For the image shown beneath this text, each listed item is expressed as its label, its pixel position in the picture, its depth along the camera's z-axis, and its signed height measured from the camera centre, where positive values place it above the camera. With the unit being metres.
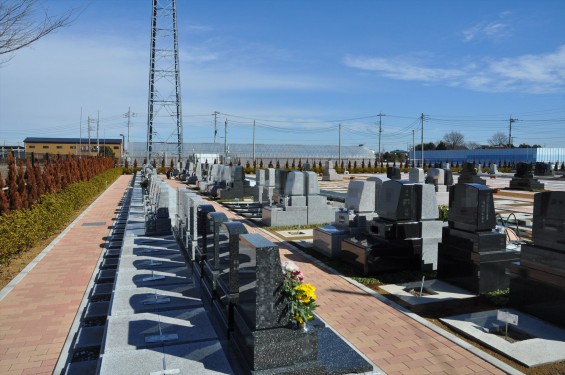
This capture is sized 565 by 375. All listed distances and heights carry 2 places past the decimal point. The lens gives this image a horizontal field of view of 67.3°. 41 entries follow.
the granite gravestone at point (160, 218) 10.71 -1.49
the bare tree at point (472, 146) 113.11 +6.87
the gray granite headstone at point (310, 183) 13.91 -0.58
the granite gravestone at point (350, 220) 9.29 -1.25
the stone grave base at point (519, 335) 4.68 -2.00
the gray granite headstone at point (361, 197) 10.39 -0.73
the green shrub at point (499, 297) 6.43 -1.96
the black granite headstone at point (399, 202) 8.41 -0.66
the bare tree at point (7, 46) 5.94 +1.54
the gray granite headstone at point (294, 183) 13.73 -0.62
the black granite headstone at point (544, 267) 5.67 -1.30
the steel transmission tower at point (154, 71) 43.66 +9.21
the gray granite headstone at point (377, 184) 9.17 -0.41
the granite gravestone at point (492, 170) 45.79 +0.23
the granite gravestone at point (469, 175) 24.47 -0.21
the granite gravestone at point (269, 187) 17.38 -0.96
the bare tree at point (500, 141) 104.38 +7.86
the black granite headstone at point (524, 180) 28.27 -0.47
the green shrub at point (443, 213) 11.10 -1.14
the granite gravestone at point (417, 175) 22.77 -0.29
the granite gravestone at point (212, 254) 5.54 -1.26
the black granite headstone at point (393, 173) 18.73 -0.20
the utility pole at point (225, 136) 52.39 +3.63
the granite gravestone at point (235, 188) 21.83 -1.31
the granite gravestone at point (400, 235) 8.12 -1.32
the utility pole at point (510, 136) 89.00 +7.78
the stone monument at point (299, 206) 13.68 -1.34
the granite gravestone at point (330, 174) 39.56 -0.74
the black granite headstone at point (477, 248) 6.94 -1.29
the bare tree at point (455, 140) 110.88 +8.06
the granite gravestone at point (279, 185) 15.04 -0.75
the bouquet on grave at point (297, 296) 3.76 -1.17
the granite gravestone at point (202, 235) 6.39 -1.17
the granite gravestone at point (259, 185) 18.92 -0.98
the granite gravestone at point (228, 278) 4.43 -1.33
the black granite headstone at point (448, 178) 26.77 -0.47
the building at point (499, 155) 69.50 +3.00
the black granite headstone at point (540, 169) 39.70 +0.47
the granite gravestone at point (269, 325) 3.70 -1.43
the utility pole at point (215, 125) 69.44 +6.06
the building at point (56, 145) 82.06 +2.25
